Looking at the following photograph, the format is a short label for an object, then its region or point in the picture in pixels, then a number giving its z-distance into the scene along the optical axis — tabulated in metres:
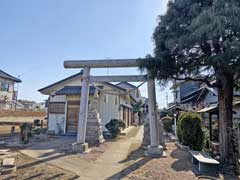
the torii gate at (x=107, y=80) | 8.84
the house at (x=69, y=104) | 16.48
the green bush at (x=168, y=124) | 20.30
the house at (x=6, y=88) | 32.47
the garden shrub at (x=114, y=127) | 14.79
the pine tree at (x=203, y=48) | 5.48
